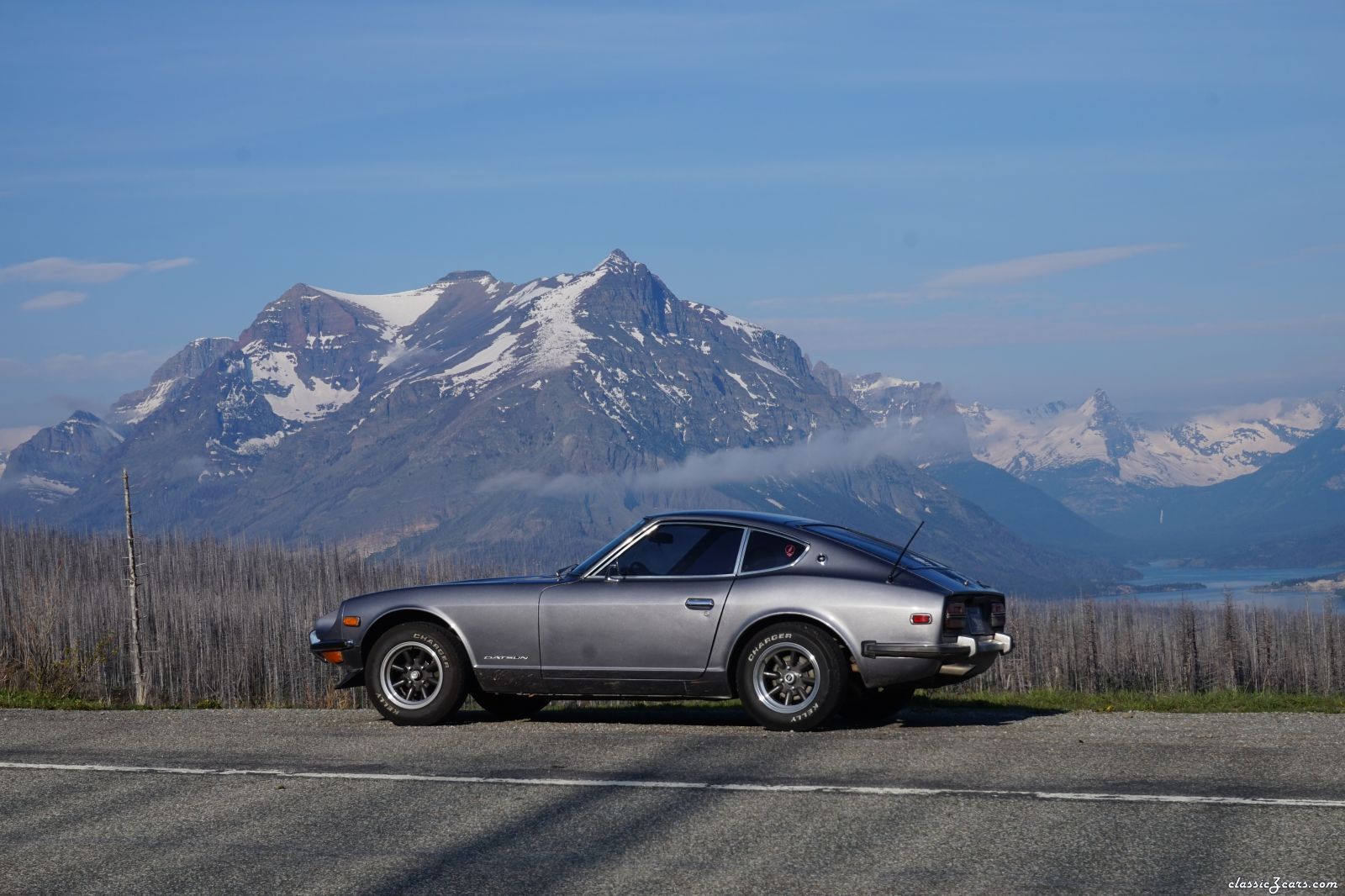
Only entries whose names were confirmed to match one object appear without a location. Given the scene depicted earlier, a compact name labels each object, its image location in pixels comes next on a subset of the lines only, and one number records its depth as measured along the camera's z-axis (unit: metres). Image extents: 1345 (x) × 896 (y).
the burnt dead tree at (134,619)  38.41
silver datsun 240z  10.68
